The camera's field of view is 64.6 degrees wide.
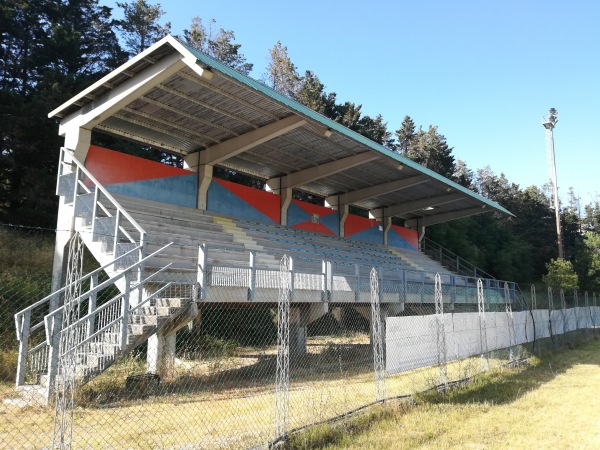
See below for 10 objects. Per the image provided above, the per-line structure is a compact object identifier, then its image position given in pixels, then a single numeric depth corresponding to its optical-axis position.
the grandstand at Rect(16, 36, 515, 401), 9.69
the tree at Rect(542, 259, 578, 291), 30.47
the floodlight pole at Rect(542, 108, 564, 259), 36.99
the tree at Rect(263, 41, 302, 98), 44.28
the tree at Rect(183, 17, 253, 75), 41.22
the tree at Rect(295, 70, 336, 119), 39.72
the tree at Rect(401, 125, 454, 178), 54.44
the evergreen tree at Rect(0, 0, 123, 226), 21.02
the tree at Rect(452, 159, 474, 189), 80.19
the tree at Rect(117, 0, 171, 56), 39.16
